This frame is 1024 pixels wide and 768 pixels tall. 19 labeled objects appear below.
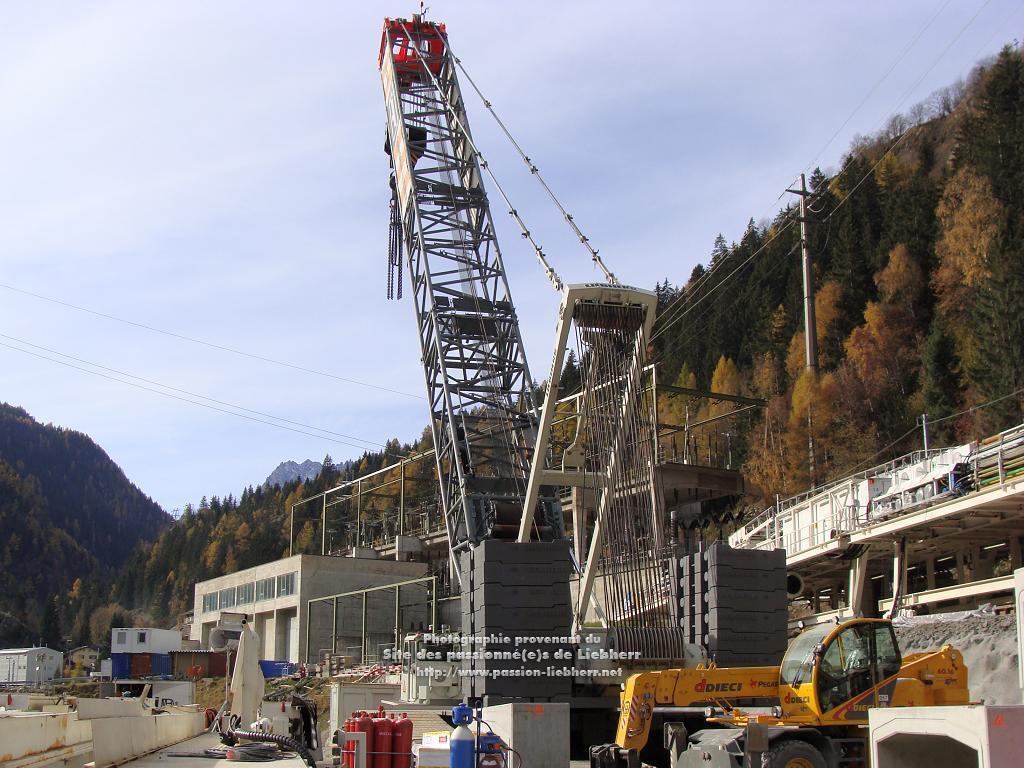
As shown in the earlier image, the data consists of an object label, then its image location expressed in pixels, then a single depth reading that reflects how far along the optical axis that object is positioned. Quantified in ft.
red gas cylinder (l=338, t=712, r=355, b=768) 53.47
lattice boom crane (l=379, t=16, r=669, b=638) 83.30
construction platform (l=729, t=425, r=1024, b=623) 94.84
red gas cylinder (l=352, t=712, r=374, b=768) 52.95
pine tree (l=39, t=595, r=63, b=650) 541.75
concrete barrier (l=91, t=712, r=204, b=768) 67.46
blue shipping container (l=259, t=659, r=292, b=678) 194.18
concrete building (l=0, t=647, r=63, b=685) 308.40
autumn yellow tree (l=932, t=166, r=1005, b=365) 204.33
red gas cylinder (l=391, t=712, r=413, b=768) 53.11
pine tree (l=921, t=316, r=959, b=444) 198.80
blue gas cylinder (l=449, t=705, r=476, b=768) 47.75
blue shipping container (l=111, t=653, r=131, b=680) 257.34
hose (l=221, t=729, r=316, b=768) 57.42
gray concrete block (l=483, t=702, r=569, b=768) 60.54
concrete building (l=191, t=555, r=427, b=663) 201.77
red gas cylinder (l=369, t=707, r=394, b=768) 52.90
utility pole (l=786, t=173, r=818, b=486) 179.83
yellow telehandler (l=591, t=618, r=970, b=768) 51.26
